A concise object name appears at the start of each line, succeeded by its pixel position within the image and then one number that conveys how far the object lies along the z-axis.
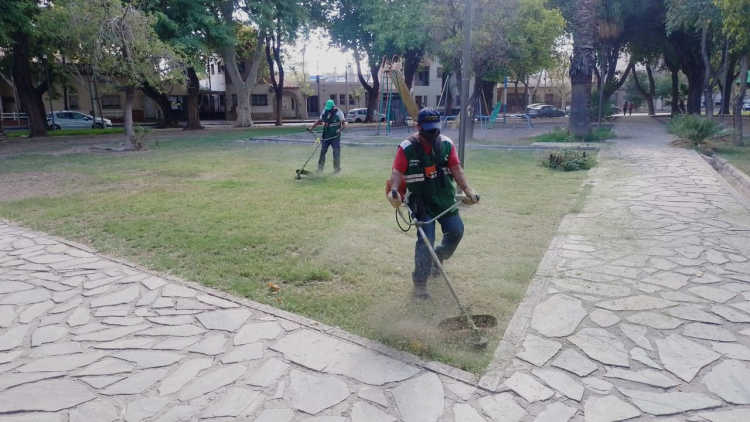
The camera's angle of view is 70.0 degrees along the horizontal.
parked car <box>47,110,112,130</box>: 29.52
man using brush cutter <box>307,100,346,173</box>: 10.02
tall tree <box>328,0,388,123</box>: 27.85
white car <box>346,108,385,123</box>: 39.72
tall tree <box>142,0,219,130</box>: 20.12
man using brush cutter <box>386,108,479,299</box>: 3.96
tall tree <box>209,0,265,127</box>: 23.13
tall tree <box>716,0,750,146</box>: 11.10
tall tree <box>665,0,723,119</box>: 17.17
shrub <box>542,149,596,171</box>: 11.41
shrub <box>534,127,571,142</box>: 17.68
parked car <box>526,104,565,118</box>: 42.28
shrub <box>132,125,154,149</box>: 17.05
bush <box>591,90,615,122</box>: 25.86
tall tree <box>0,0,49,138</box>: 17.11
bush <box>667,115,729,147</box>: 14.46
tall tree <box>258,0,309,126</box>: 23.88
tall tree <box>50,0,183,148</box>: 14.58
